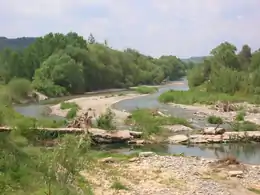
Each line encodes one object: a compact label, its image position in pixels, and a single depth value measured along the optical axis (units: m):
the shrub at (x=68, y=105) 56.03
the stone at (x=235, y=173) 23.58
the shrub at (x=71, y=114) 45.99
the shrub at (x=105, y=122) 37.19
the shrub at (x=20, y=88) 69.38
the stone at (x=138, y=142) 33.69
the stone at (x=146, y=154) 28.06
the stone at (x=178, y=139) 34.63
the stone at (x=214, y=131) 36.45
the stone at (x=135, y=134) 35.16
